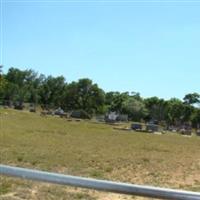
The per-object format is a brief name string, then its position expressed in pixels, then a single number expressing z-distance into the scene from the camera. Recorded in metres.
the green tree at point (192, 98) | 121.38
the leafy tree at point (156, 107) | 121.88
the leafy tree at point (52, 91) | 120.98
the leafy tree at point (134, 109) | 123.64
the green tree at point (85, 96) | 115.44
